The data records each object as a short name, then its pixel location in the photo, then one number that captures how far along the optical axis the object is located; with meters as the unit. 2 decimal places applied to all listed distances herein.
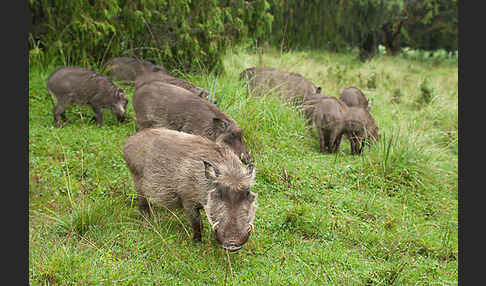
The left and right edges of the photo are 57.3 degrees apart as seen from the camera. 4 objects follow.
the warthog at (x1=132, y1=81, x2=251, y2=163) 6.50
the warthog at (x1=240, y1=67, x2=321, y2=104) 9.59
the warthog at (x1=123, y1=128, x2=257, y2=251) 4.06
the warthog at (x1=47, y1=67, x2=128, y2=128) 7.83
